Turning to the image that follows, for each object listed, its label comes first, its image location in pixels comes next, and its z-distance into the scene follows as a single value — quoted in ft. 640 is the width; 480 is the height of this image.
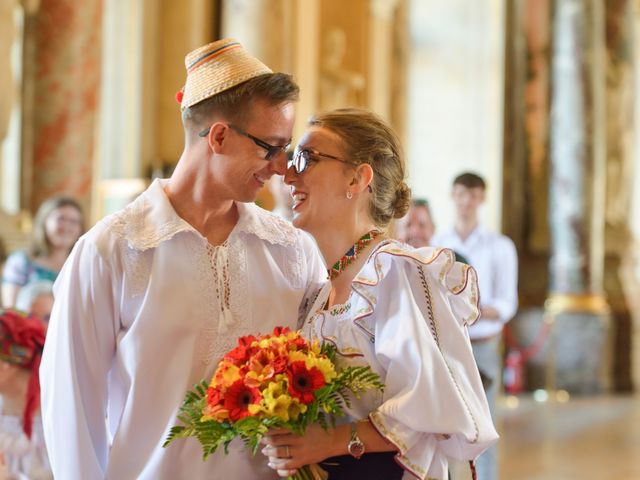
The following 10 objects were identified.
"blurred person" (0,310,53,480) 14.80
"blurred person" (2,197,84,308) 21.36
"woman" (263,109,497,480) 8.51
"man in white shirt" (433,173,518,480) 23.38
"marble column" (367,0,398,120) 51.93
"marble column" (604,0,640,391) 49.70
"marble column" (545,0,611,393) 47.42
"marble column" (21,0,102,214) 29.58
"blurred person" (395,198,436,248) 19.70
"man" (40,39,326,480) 9.16
